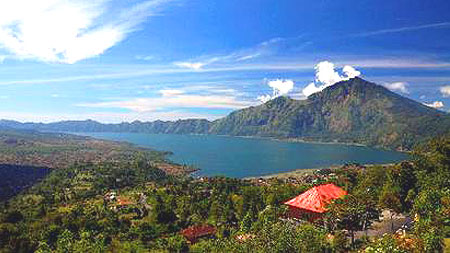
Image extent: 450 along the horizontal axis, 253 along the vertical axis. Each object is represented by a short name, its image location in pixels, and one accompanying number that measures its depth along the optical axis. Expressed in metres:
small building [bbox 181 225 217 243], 45.85
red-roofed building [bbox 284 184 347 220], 38.09
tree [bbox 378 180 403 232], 41.29
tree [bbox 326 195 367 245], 30.92
